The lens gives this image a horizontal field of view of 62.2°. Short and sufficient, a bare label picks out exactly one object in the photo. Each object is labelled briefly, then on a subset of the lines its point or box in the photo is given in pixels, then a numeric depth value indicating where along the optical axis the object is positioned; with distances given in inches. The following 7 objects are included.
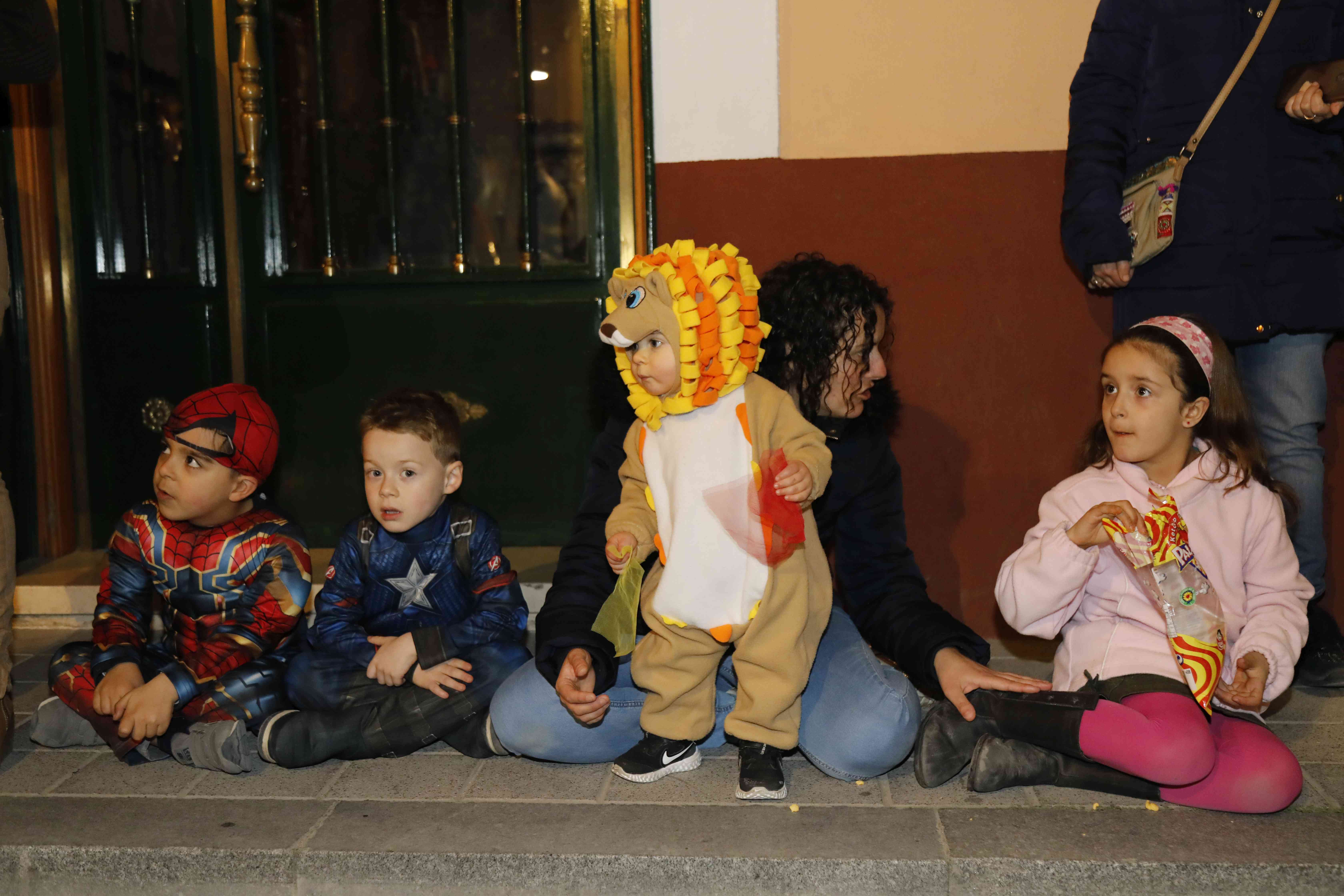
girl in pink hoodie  90.6
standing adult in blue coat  114.9
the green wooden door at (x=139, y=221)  161.3
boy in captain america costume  105.5
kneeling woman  97.7
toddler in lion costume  91.2
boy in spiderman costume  106.7
